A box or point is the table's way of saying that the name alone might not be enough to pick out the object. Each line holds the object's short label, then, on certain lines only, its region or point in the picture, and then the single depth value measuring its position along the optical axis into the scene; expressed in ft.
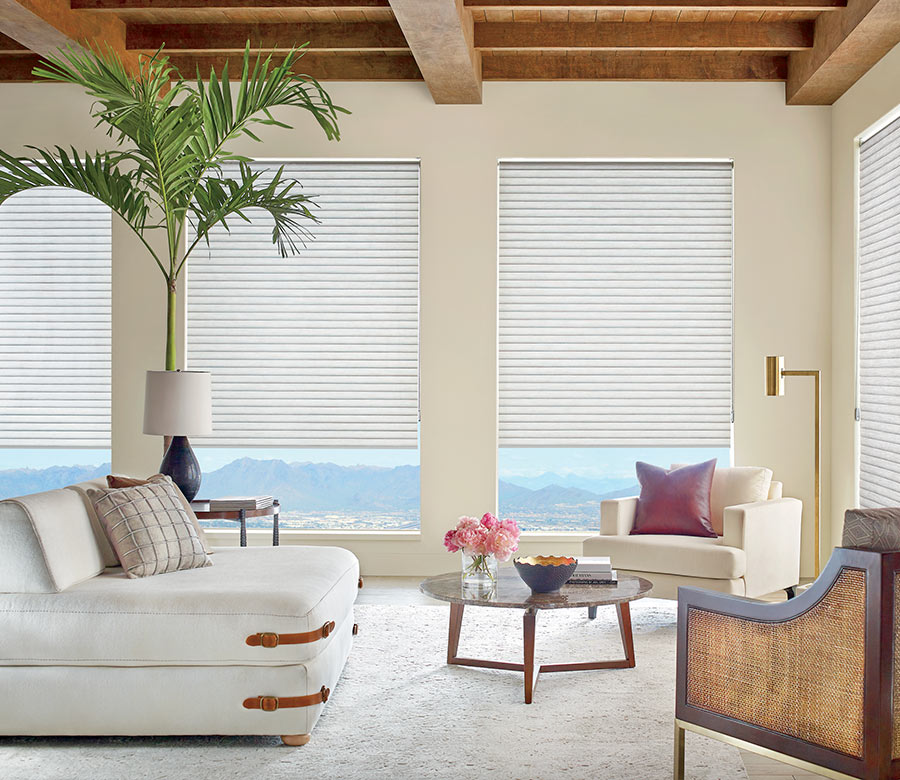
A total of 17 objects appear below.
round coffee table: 10.64
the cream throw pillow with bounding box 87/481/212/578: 10.40
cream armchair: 13.55
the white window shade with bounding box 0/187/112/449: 19.54
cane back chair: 6.82
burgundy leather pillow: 15.14
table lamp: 14.56
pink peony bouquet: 11.05
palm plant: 13.66
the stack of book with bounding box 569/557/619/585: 11.64
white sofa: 9.11
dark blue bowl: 11.04
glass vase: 11.25
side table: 14.58
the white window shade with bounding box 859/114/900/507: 15.24
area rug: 8.71
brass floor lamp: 15.74
